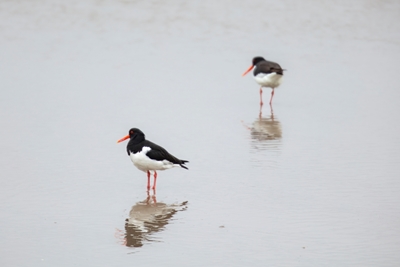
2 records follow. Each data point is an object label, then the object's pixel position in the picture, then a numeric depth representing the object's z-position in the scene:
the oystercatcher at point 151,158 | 19.66
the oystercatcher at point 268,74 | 30.83
